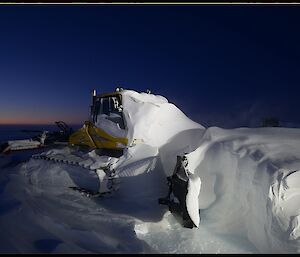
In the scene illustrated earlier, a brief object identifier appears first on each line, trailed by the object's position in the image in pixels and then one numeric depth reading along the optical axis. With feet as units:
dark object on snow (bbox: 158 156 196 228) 17.39
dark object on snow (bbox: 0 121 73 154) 43.98
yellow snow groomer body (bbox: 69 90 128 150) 27.81
